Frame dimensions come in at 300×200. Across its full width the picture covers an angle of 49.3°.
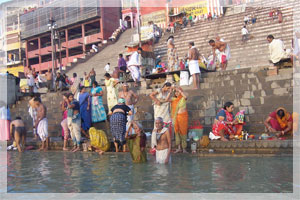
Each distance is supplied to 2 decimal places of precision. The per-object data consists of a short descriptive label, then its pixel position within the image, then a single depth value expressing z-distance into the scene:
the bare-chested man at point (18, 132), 8.81
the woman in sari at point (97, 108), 9.58
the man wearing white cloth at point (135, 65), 10.70
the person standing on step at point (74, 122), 8.39
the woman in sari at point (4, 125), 9.71
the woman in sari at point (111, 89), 9.51
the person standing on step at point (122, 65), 12.58
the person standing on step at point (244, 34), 16.59
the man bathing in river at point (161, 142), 5.88
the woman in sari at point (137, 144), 6.04
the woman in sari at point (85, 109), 9.55
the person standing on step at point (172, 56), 10.46
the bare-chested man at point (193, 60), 8.95
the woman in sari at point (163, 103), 7.26
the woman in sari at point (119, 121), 7.36
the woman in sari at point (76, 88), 10.52
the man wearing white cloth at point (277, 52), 8.91
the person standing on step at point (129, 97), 8.24
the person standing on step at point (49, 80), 13.76
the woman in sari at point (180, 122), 7.21
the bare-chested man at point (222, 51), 10.09
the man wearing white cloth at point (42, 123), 8.83
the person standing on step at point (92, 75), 12.29
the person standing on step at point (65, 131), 8.66
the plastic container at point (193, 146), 7.12
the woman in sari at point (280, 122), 7.04
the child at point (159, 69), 11.14
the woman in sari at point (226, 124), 7.22
